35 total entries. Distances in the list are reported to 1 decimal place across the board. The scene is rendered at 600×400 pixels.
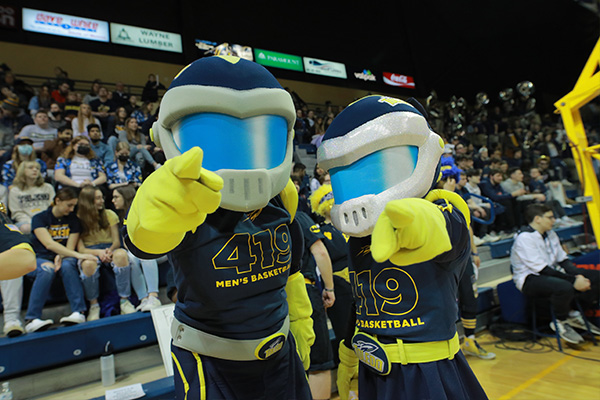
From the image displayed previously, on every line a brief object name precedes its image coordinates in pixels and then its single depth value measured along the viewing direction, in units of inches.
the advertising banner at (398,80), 526.0
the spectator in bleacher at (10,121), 203.5
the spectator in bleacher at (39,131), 206.2
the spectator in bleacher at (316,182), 225.2
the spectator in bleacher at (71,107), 251.1
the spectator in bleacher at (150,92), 300.5
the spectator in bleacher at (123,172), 180.7
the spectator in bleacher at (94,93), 266.2
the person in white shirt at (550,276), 146.3
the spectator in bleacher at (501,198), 253.8
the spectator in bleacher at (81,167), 168.6
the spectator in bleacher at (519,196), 259.6
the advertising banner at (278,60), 425.4
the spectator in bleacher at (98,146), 204.7
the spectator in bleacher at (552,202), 274.7
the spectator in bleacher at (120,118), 245.1
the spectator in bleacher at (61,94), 259.8
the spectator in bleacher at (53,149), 199.9
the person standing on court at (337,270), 115.7
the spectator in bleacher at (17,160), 160.2
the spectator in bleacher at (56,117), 229.1
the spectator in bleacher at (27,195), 137.1
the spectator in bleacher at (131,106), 265.3
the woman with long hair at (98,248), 118.1
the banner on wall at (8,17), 298.2
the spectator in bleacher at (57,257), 108.3
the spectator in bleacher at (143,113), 263.9
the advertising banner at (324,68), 466.0
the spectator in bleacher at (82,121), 225.1
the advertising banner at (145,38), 346.3
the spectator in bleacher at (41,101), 243.8
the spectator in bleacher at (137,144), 213.5
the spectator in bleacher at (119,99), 269.3
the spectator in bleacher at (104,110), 243.4
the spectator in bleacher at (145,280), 122.8
